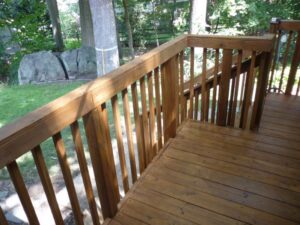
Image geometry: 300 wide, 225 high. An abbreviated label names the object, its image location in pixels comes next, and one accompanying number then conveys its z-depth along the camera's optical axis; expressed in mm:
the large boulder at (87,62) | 8383
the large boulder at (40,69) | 8188
